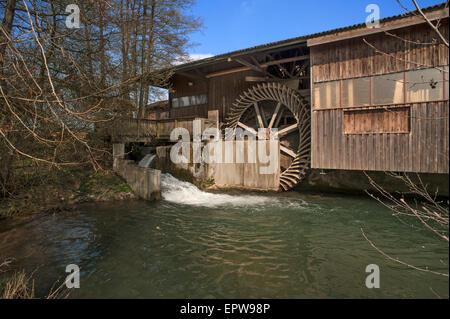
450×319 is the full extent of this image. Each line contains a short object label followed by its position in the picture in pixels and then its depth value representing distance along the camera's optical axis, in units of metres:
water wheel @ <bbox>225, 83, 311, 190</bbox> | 10.62
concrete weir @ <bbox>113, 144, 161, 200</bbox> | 8.96
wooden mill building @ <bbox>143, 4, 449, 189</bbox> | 7.52
